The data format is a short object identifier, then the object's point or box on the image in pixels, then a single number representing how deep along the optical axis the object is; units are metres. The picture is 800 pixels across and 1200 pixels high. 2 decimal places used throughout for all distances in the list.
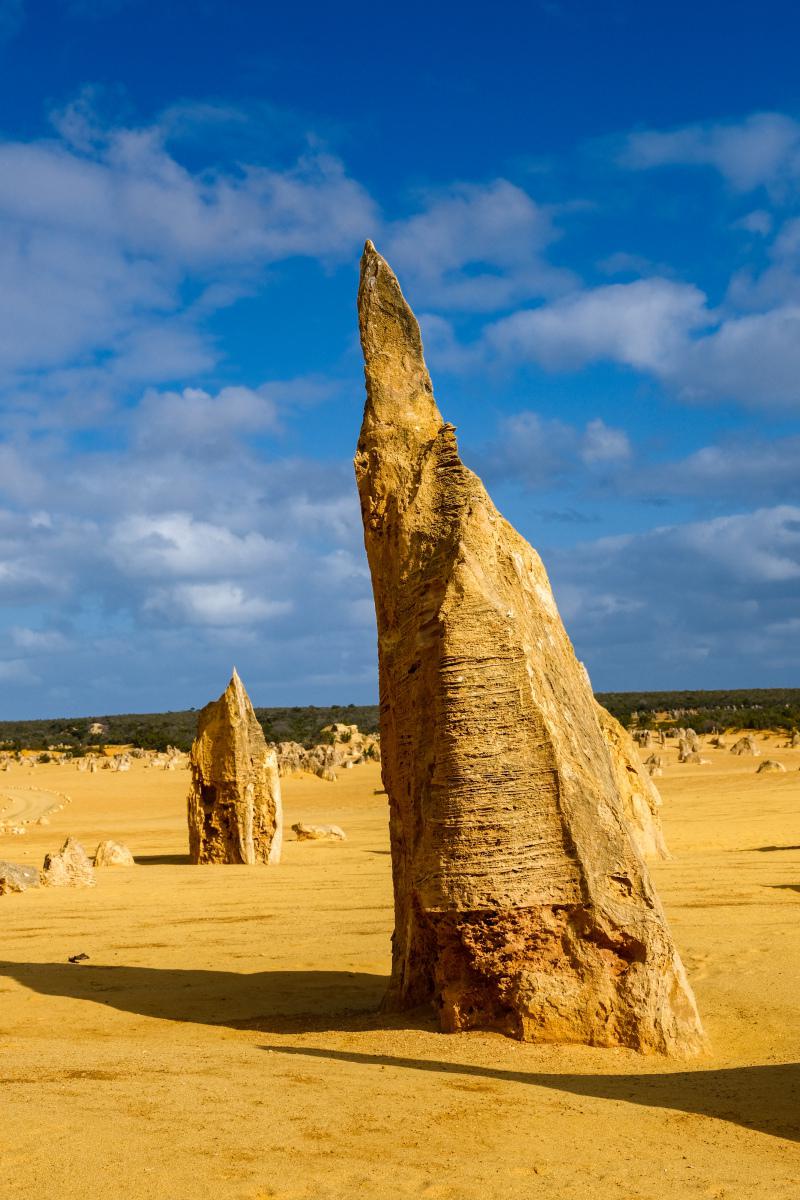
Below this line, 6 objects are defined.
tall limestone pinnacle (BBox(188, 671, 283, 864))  15.36
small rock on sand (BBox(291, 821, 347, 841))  18.55
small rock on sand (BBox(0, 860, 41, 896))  13.53
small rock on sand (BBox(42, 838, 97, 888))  13.87
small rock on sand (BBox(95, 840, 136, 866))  15.88
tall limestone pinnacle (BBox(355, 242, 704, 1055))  6.39
